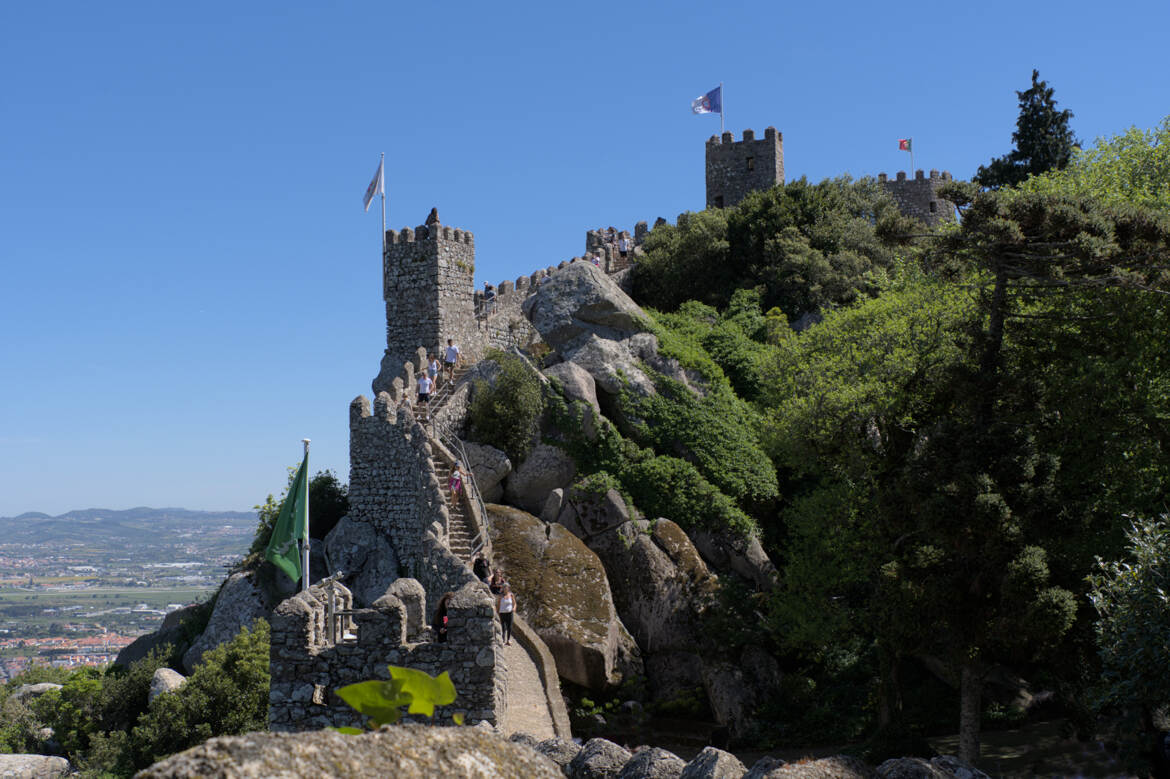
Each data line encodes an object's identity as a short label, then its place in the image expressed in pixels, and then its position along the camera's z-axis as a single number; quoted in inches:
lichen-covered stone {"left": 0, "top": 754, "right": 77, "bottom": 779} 916.0
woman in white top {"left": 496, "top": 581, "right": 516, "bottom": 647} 781.9
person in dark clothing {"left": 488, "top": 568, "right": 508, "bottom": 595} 816.4
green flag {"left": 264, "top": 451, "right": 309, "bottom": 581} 765.3
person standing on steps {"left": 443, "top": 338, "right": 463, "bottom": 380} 1185.4
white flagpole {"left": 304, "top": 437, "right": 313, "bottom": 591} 738.3
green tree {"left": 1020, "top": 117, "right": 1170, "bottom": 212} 877.2
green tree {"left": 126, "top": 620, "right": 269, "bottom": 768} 882.8
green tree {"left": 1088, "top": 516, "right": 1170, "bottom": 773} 494.9
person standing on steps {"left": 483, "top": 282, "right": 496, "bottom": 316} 1318.9
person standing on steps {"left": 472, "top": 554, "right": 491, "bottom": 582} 837.8
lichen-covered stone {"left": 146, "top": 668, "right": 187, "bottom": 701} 975.0
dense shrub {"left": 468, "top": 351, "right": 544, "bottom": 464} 1088.2
